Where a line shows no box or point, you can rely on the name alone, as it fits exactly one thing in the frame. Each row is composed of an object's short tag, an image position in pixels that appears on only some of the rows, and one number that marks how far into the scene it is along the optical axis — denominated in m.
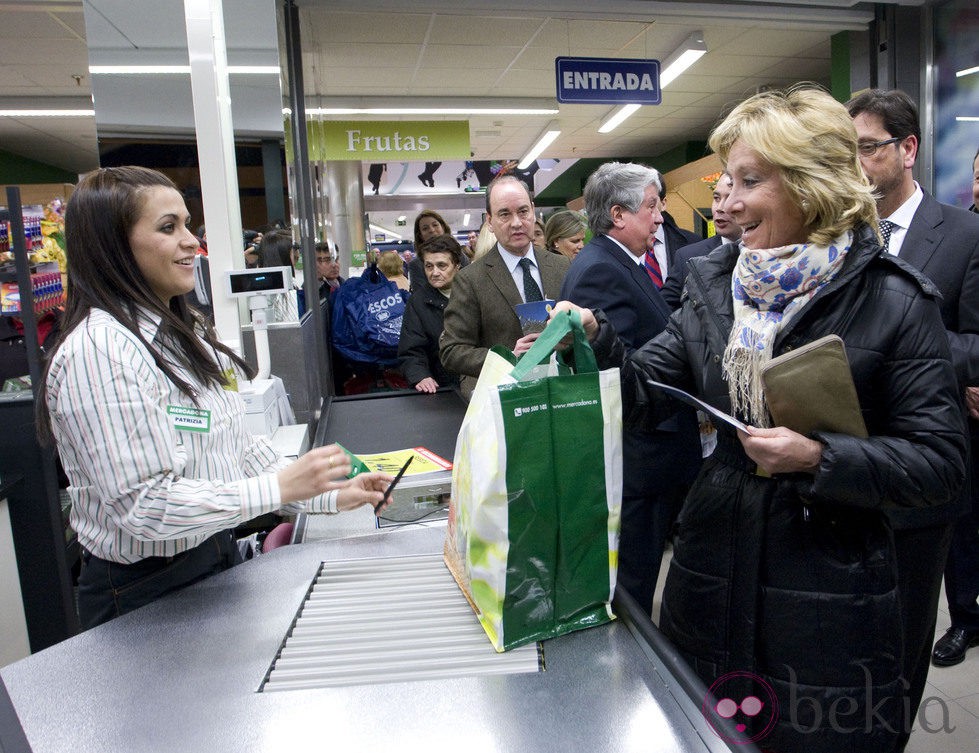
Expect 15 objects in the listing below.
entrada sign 6.37
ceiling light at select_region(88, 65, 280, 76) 2.84
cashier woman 1.20
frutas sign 9.24
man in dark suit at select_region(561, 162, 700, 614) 2.19
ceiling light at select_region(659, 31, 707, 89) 6.89
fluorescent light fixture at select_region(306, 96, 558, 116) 9.10
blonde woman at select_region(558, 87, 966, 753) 1.17
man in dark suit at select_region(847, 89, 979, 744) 1.72
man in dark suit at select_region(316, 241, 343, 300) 5.39
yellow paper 1.79
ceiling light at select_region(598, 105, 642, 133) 9.90
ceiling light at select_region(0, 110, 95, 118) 9.08
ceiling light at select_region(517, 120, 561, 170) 11.31
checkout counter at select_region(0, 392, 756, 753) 0.88
